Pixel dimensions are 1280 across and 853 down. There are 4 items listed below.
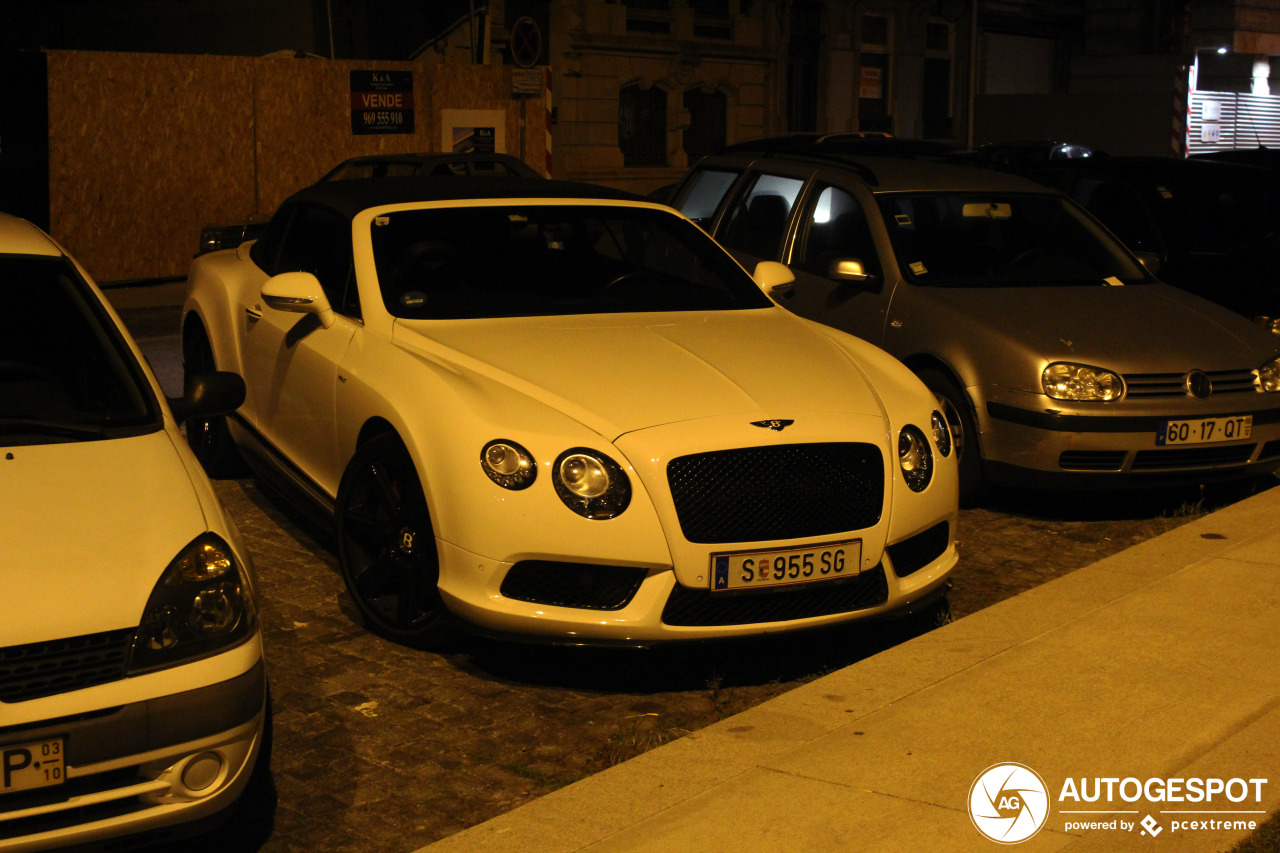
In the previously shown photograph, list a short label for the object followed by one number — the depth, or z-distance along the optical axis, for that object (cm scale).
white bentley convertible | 439
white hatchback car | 300
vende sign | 1975
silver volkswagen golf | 655
